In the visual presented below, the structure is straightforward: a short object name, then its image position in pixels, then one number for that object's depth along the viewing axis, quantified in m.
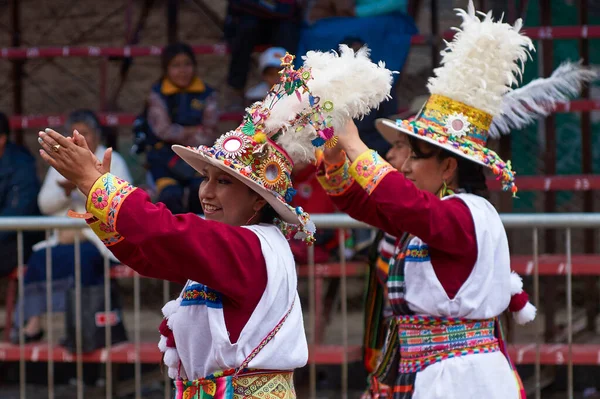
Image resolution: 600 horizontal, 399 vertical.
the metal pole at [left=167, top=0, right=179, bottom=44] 14.97
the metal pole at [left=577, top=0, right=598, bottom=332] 13.70
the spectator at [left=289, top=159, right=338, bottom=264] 12.22
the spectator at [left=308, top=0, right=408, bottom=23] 13.53
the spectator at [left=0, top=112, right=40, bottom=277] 12.91
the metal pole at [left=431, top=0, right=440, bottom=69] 13.88
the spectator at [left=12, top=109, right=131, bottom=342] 12.26
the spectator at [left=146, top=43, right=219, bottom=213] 13.01
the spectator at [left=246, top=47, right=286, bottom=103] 13.35
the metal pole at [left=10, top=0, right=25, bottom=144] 15.61
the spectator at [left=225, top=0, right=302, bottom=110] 13.66
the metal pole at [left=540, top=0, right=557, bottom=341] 13.44
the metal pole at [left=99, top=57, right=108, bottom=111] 14.89
